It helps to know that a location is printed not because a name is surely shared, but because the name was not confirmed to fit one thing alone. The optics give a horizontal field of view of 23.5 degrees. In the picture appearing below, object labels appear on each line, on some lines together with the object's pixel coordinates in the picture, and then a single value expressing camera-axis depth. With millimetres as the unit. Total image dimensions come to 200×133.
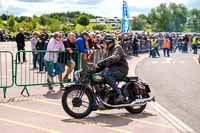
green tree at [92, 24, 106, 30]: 112188
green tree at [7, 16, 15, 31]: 111750
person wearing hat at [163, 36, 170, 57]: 38109
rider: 9734
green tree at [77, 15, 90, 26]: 143200
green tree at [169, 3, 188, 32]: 136625
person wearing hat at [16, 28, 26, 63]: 23642
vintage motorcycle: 9570
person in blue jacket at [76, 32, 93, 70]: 14799
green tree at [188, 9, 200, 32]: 110275
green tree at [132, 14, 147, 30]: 133000
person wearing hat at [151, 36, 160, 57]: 35781
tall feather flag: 29286
